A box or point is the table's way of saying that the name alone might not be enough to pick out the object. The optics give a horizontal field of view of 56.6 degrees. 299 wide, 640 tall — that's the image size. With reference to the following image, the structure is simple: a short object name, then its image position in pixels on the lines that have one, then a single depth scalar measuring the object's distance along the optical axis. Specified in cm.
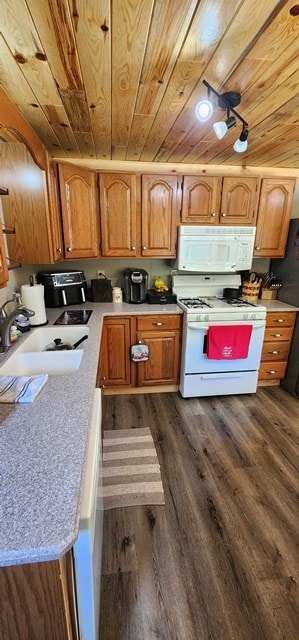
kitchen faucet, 152
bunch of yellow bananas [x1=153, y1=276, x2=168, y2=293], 292
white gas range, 252
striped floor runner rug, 170
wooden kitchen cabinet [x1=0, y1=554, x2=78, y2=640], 59
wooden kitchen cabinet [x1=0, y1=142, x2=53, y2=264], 182
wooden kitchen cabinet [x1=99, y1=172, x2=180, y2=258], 250
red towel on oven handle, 251
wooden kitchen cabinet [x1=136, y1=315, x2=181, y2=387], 263
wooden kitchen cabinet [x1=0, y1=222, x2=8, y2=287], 127
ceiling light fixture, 139
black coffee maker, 271
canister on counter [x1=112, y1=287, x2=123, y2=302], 284
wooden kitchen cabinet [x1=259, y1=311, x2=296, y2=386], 280
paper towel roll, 196
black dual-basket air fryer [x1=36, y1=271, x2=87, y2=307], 251
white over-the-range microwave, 264
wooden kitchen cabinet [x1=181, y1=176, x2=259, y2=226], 259
